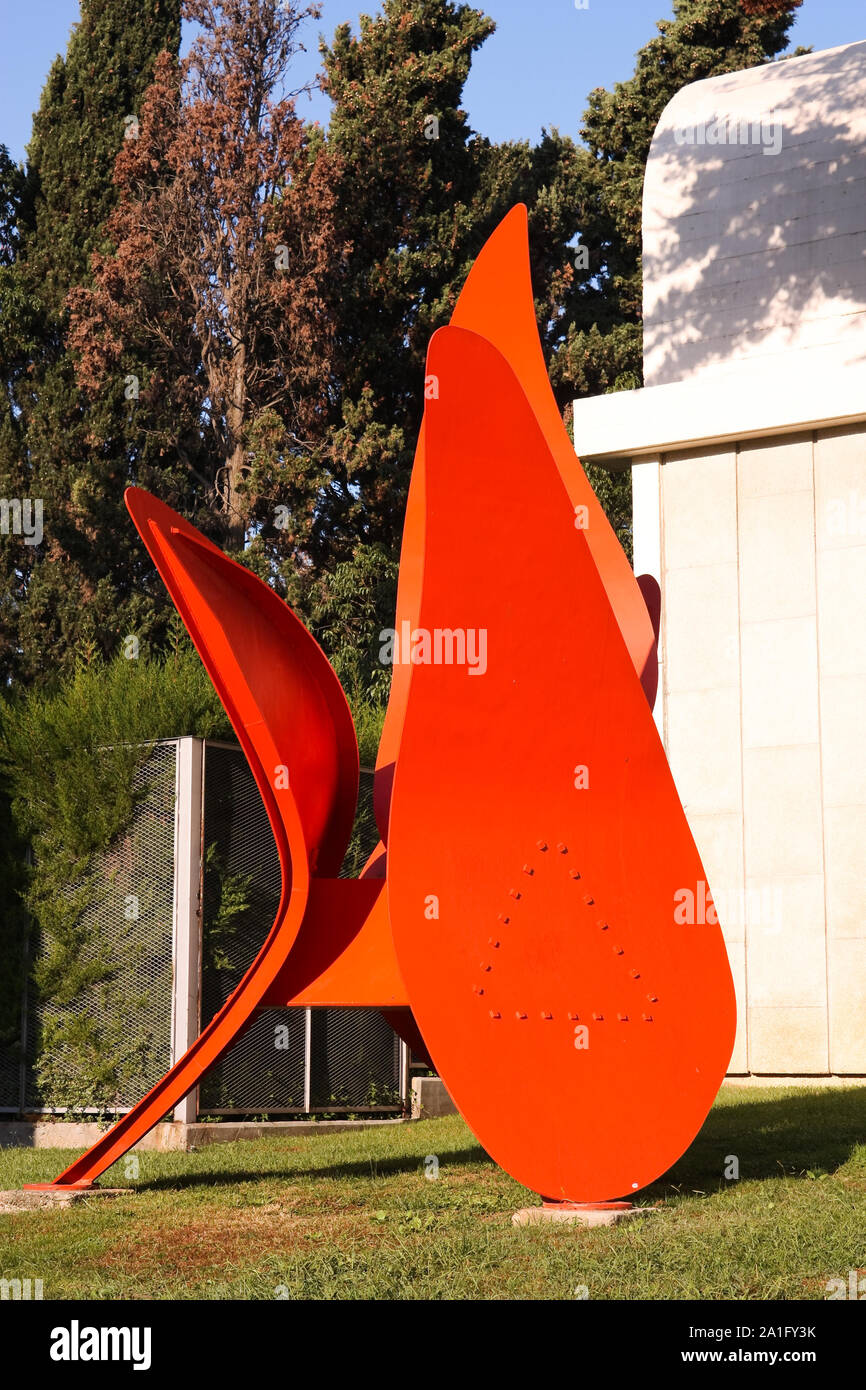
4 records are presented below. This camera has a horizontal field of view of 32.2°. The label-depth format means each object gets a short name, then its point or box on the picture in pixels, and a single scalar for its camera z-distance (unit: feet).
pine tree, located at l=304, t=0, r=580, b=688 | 77.61
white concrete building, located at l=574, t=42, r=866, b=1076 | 43.70
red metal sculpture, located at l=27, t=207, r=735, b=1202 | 22.08
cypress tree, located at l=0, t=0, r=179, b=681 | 77.15
